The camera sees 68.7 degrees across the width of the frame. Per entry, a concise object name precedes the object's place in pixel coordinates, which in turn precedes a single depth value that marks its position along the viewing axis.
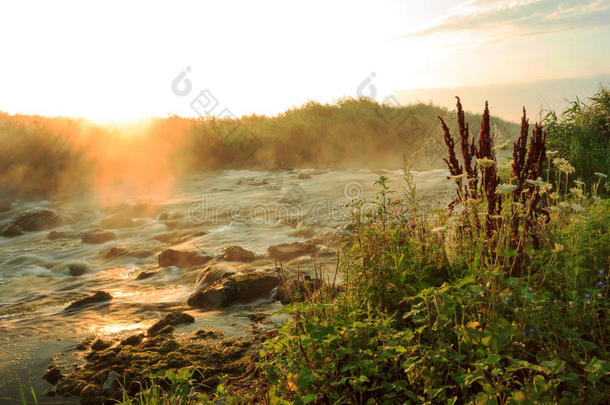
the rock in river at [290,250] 6.91
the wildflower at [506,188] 2.86
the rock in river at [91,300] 5.32
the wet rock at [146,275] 6.79
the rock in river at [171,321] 4.25
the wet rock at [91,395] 3.11
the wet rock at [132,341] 3.97
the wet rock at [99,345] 3.91
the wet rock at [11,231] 10.55
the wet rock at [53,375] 3.41
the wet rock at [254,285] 5.17
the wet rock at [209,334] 4.13
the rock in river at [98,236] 9.70
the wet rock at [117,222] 10.88
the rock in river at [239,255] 6.98
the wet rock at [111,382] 3.26
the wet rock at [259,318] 4.47
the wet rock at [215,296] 5.04
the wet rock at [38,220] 11.00
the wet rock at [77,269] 7.54
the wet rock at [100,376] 3.32
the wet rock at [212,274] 5.90
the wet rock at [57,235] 10.22
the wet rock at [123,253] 8.28
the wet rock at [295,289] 3.97
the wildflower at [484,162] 3.23
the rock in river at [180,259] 7.23
